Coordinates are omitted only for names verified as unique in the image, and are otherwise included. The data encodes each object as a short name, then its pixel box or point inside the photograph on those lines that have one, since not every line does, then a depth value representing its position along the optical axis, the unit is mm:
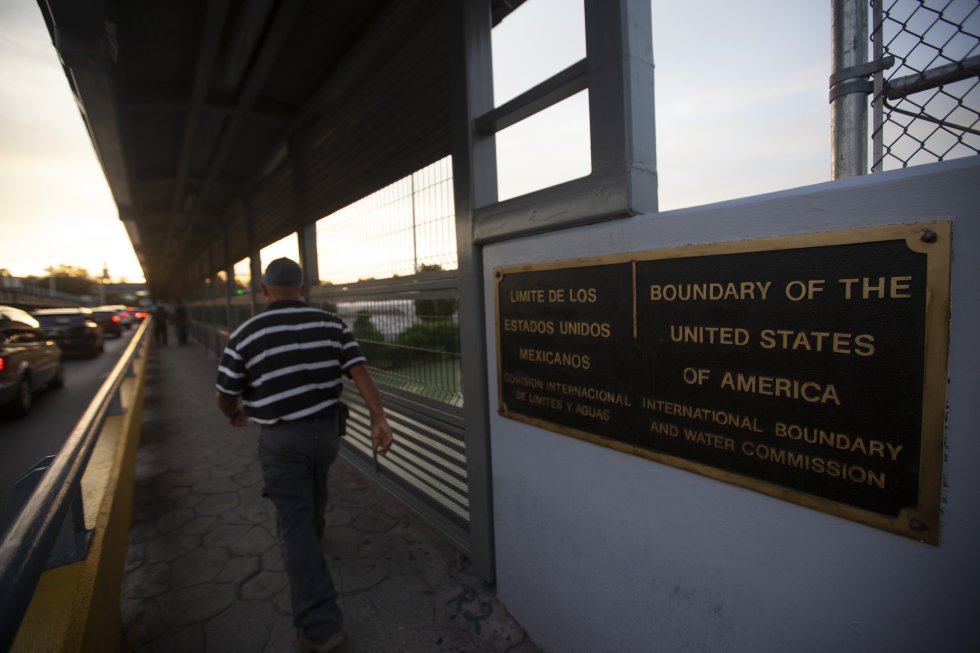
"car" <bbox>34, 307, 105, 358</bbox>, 14836
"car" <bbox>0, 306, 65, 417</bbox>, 7500
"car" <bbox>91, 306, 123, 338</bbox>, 25445
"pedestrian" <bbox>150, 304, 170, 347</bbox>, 20297
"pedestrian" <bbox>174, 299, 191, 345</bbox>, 20141
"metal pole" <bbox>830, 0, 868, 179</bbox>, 1386
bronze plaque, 1192
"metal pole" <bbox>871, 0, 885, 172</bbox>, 1385
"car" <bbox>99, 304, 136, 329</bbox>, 36853
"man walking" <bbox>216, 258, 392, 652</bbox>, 2430
